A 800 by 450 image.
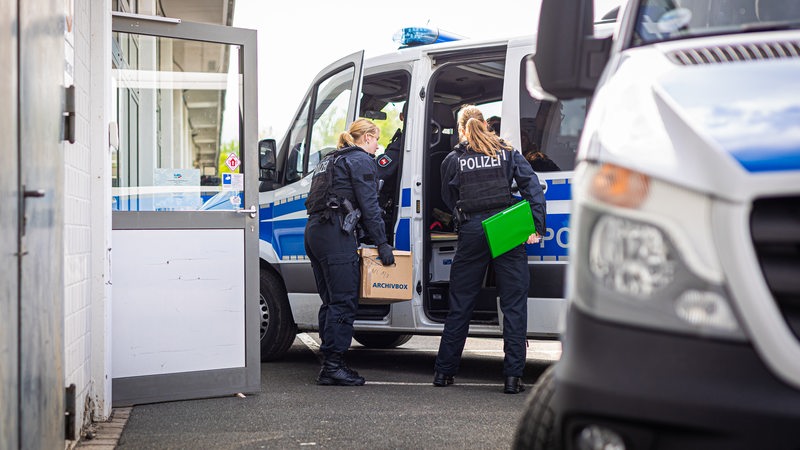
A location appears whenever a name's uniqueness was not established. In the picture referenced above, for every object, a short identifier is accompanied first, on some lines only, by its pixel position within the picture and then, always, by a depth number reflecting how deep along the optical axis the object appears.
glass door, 6.16
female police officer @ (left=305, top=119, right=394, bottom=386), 7.17
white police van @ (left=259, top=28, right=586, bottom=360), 6.96
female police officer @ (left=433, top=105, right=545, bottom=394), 6.77
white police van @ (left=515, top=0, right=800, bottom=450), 2.00
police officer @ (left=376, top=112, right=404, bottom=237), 7.85
